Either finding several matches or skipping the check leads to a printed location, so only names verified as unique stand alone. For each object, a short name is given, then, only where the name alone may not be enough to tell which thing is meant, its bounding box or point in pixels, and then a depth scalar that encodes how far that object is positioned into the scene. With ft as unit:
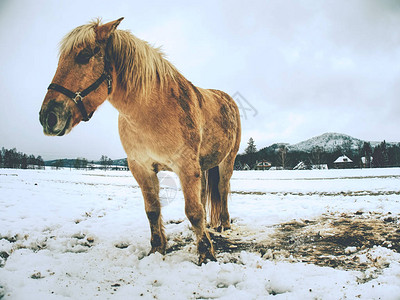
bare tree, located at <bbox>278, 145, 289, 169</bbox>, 204.74
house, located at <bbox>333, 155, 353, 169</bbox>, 241.35
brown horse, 7.57
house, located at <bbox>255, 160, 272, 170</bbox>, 244.53
